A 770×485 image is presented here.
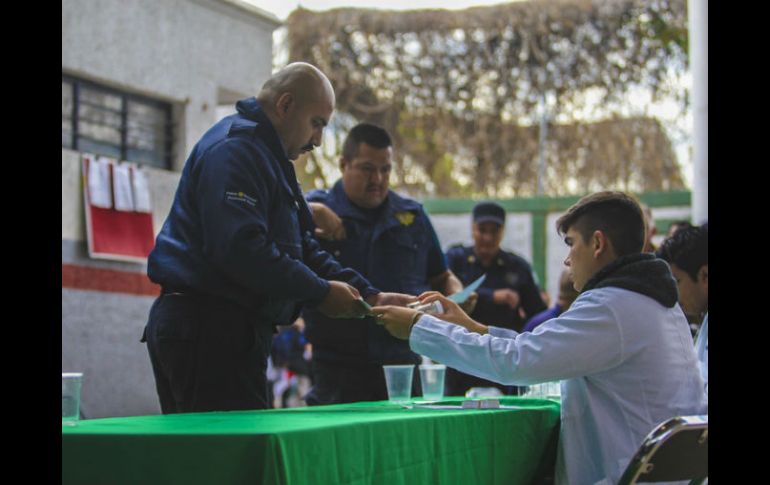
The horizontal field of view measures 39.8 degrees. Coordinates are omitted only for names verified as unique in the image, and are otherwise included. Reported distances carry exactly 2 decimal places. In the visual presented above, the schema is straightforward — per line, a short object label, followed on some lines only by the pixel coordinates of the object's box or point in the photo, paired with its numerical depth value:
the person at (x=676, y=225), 7.44
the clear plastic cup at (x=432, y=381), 3.83
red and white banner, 9.67
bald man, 3.44
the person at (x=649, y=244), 5.20
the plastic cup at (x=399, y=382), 3.56
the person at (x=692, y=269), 4.65
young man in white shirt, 3.08
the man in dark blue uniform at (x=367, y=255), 5.04
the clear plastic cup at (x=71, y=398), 2.46
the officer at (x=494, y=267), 7.56
